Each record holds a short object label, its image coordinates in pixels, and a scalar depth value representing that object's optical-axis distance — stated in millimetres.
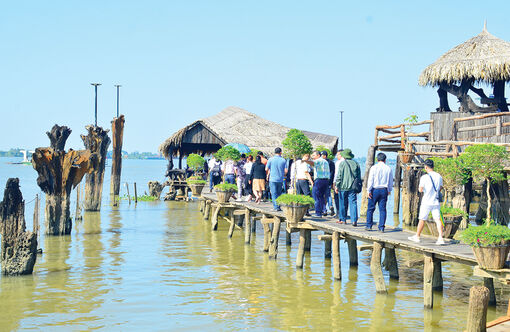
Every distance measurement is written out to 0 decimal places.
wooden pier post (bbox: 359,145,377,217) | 28406
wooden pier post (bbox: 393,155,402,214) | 29344
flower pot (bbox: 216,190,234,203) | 22672
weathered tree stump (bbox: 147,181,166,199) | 40047
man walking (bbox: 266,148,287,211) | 18641
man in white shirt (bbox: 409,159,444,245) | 12750
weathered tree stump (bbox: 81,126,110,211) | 28844
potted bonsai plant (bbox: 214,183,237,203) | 22562
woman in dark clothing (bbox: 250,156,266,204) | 20188
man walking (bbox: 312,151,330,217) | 16641
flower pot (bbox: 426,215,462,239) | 13656
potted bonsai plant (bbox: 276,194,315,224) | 16062
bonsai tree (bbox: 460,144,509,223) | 18219
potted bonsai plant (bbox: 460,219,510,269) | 10289
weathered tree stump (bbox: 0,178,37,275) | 15188
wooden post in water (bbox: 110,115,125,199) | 36844
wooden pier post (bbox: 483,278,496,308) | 11681
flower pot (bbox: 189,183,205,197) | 30533
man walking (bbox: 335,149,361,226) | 15281
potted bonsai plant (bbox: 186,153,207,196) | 30656
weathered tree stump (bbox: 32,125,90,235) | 20688
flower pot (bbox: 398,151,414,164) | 23141
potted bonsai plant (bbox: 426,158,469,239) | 19556
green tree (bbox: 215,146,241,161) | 25302
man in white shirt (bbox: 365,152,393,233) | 13992
